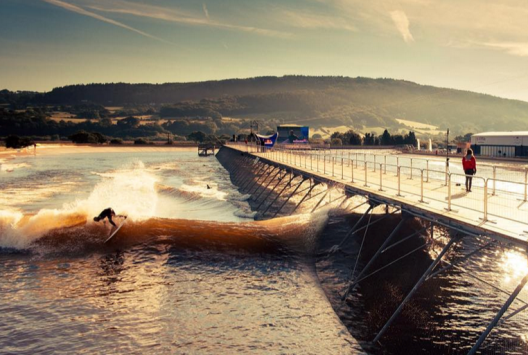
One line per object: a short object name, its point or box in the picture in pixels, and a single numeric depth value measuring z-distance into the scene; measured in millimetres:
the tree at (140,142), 177488
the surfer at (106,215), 22219
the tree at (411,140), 147425
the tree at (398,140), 152250
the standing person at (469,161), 19203
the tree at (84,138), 171625
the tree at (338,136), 177675
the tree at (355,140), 156750
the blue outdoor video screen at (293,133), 109262
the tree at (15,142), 139000
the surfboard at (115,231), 21303
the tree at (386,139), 153750
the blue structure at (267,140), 67250
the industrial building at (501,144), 76506
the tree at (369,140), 156100
